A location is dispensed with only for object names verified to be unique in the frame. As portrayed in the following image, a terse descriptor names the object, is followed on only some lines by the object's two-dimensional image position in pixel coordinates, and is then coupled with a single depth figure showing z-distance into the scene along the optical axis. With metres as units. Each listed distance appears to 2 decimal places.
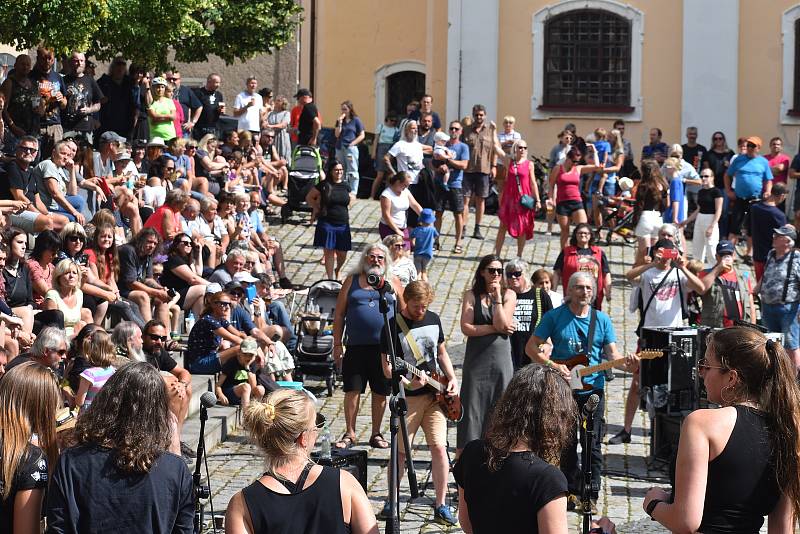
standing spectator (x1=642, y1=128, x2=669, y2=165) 24.55
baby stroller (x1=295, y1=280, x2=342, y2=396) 13.92
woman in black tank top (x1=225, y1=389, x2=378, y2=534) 4.86
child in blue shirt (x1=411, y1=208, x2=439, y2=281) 17.81
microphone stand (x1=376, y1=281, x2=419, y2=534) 7.07
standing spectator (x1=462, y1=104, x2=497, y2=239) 21.58
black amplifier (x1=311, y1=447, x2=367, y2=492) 8.27
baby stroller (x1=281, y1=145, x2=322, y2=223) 22.27
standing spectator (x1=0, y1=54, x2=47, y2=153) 16.23
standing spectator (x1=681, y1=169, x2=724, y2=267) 19.59
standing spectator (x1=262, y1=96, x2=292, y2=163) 24.83
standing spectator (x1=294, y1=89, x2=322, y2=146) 23.72
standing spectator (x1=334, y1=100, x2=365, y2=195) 24.53
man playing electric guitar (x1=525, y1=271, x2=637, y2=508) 10.59
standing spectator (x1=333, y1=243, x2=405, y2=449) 11.22
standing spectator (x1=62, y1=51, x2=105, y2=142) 17.73
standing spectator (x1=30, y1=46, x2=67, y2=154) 16.53
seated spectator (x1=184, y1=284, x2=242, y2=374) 12.48
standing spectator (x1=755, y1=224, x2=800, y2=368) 13.74
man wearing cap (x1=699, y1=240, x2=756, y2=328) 13.26
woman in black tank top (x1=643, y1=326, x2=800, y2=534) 4.96
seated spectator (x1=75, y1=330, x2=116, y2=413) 9.48
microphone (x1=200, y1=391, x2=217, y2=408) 6.67
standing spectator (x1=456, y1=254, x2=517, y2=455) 10.31
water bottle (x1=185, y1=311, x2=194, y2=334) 14.45
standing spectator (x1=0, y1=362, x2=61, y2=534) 5.36
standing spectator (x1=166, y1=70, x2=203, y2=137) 21.97
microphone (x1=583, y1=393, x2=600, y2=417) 6.44
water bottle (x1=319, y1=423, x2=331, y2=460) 8.31
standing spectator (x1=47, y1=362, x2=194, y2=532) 5.12
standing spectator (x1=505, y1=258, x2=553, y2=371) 11.77
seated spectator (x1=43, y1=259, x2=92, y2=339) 12.03
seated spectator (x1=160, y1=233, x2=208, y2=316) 14.65
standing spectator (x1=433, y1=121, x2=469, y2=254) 20.67
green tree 16.14
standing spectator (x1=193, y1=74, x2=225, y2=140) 22.75
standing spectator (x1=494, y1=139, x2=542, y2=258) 19.44
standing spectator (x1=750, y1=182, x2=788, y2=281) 17.50
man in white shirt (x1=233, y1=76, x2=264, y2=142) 24.03
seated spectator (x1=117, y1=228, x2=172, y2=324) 13.87
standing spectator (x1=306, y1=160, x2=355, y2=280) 18.17
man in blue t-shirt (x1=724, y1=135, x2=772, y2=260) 20.80
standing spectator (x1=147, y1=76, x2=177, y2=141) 19.64
